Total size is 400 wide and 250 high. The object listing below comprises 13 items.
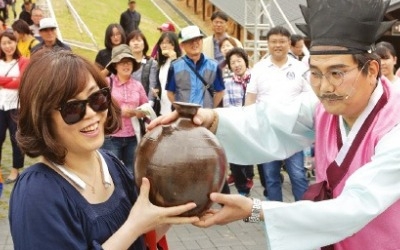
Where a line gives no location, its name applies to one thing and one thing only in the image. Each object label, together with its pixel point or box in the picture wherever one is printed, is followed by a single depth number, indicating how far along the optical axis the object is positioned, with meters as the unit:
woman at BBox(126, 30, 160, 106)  6.97
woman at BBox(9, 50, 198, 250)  2.19
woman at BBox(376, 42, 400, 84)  6.68
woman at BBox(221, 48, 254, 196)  7.09
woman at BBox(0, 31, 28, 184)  7.10
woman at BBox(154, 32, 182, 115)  6.83
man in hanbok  2.45
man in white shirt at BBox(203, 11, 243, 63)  8.22
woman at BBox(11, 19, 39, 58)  8.38
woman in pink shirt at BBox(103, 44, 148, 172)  6.28
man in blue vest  6.51
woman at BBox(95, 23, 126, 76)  7.78
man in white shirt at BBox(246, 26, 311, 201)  6.16
